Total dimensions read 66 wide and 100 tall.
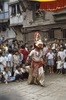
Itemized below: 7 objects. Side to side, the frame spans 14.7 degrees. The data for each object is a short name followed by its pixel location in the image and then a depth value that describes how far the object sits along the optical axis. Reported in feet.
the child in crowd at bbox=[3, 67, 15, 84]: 34.76
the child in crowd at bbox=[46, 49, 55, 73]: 42.78
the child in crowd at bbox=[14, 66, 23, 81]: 35.79
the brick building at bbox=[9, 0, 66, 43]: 61.46
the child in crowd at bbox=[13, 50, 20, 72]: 38.26
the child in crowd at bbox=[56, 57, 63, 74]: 41.86
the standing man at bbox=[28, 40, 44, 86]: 30.83
